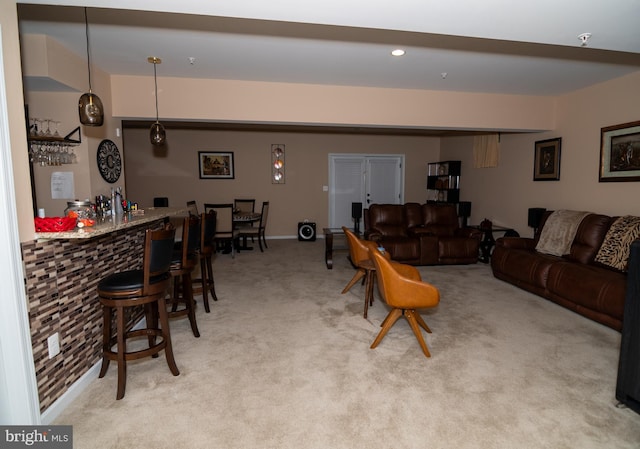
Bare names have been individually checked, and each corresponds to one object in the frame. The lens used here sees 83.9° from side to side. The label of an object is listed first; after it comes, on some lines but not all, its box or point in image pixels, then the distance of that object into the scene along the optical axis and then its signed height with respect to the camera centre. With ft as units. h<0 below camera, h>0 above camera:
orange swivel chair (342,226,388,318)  11.73 -2.51
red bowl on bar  6.68 -0.63
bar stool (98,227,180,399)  7.34 -2.15
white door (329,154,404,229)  27.89 +0.48
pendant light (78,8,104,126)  8.53 +1.94
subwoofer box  26.17 -3.14
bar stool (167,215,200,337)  10.02 -2.13
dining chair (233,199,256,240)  25.86 -1.13
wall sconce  26.73 +1.95
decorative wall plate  13.09 +1.14
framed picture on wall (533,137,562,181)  17.07 +1.29
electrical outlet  6.82 -2.96
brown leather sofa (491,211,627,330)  10.59 -3.00
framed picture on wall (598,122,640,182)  13.29 +1.28
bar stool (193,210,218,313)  11.98 -2.11
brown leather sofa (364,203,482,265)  18.01 -2.46
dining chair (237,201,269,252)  21.91 -2.54
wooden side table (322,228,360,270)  17.99 -3.00
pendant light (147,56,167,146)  12.85 +2.03
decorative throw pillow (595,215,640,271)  11.84 -1.91
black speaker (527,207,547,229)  17.07 -1.43
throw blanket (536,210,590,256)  14.19 -1.87
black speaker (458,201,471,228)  21.89 -1.43
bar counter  6.49 -2.13
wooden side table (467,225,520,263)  19.15 -2.96
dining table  21.82 -1.81
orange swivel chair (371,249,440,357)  8.77 -2.57
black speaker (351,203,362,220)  21.90 -1.37
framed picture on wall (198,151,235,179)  26.09 +1.88
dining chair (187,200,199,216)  22.24 -1.07
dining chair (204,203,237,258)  20.26 -1.84
